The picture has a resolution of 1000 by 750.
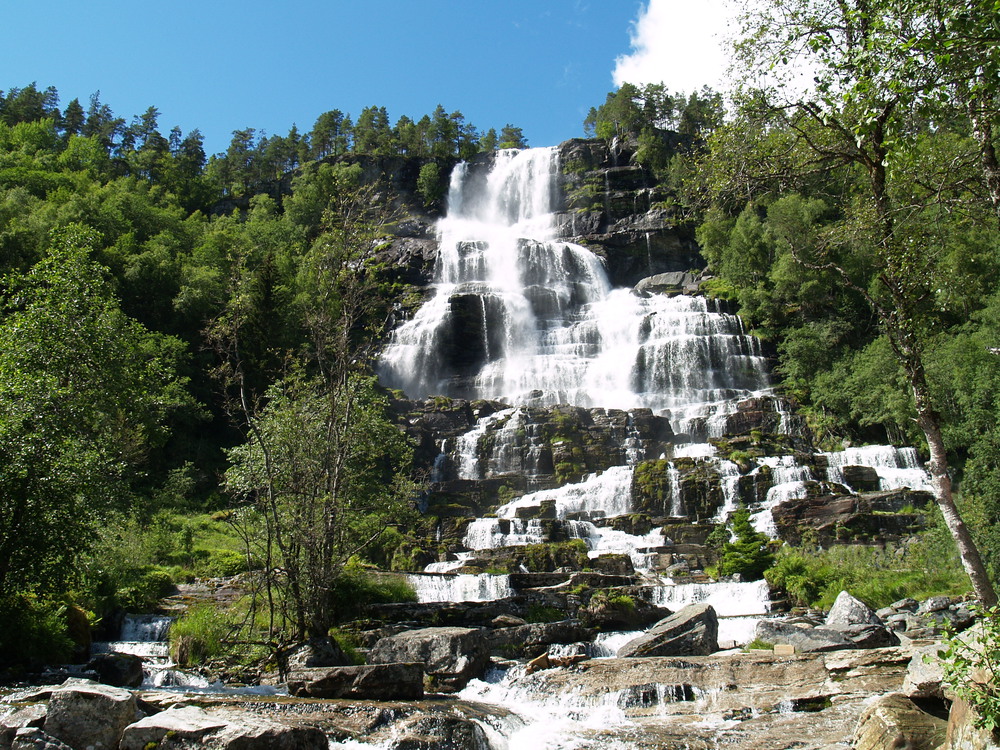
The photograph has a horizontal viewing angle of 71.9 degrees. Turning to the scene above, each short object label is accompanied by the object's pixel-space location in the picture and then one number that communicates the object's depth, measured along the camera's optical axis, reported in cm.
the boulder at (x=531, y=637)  1436
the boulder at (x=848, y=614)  1395
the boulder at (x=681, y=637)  1362
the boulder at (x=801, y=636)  1277
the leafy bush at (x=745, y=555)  2134
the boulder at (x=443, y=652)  1206
